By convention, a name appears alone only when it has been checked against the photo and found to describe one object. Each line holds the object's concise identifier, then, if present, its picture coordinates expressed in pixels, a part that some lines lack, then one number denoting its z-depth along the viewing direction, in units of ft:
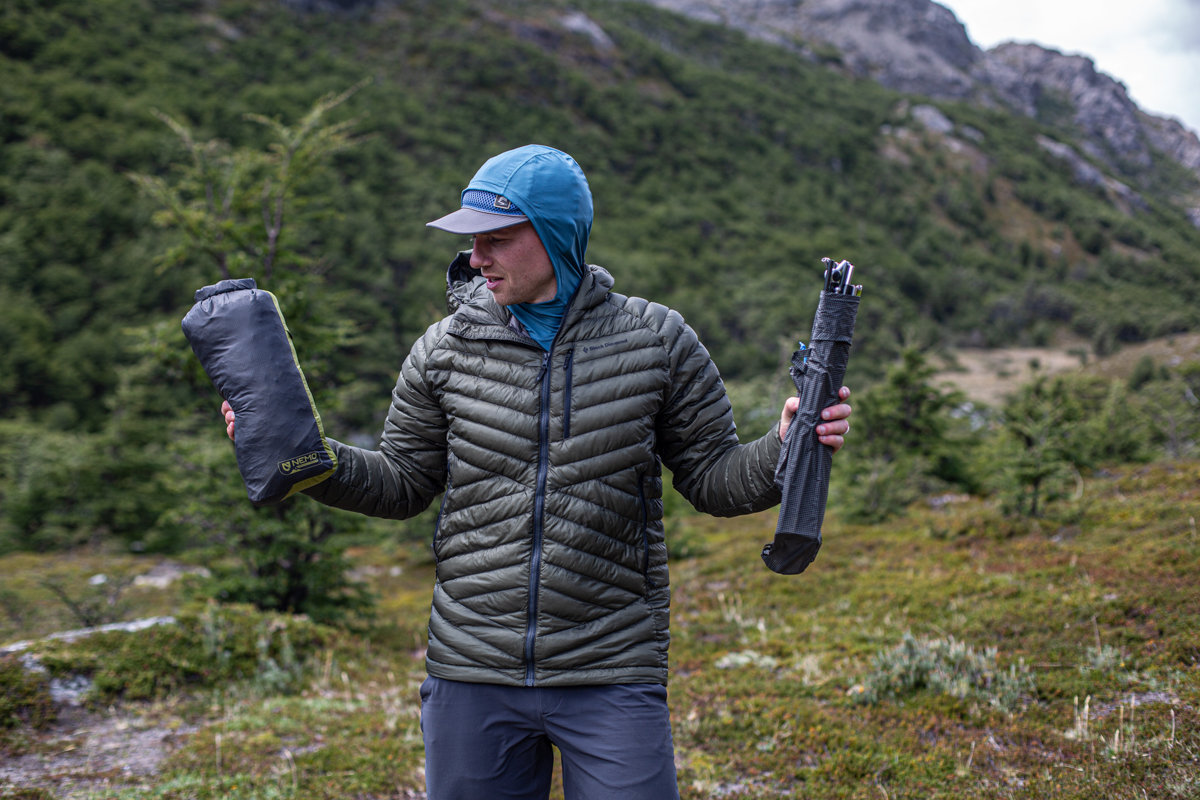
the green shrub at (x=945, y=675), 15.30
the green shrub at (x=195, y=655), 18.84
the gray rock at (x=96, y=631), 18.39
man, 6.70
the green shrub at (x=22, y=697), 16.14
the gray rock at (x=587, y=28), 374.43
